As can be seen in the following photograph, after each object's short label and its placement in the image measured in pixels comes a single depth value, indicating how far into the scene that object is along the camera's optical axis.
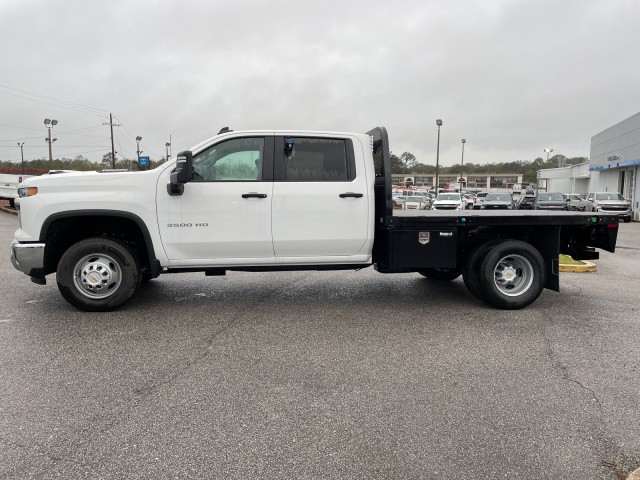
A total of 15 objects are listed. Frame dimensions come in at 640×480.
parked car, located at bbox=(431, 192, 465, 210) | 33.66
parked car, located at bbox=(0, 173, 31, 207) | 27.66
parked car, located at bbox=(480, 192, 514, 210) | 33.25
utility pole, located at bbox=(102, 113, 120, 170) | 60.84
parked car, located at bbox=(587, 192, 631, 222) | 29.14
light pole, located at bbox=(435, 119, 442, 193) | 50.81
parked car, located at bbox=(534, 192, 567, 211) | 31.00
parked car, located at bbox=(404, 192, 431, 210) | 38.94
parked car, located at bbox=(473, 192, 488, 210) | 38.23
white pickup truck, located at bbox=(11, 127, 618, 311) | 5.76
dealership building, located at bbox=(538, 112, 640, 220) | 33.88
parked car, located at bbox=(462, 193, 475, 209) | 46.59
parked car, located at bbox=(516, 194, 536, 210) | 36.64
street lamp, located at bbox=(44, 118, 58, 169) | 61.46
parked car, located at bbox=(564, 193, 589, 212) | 33.59
